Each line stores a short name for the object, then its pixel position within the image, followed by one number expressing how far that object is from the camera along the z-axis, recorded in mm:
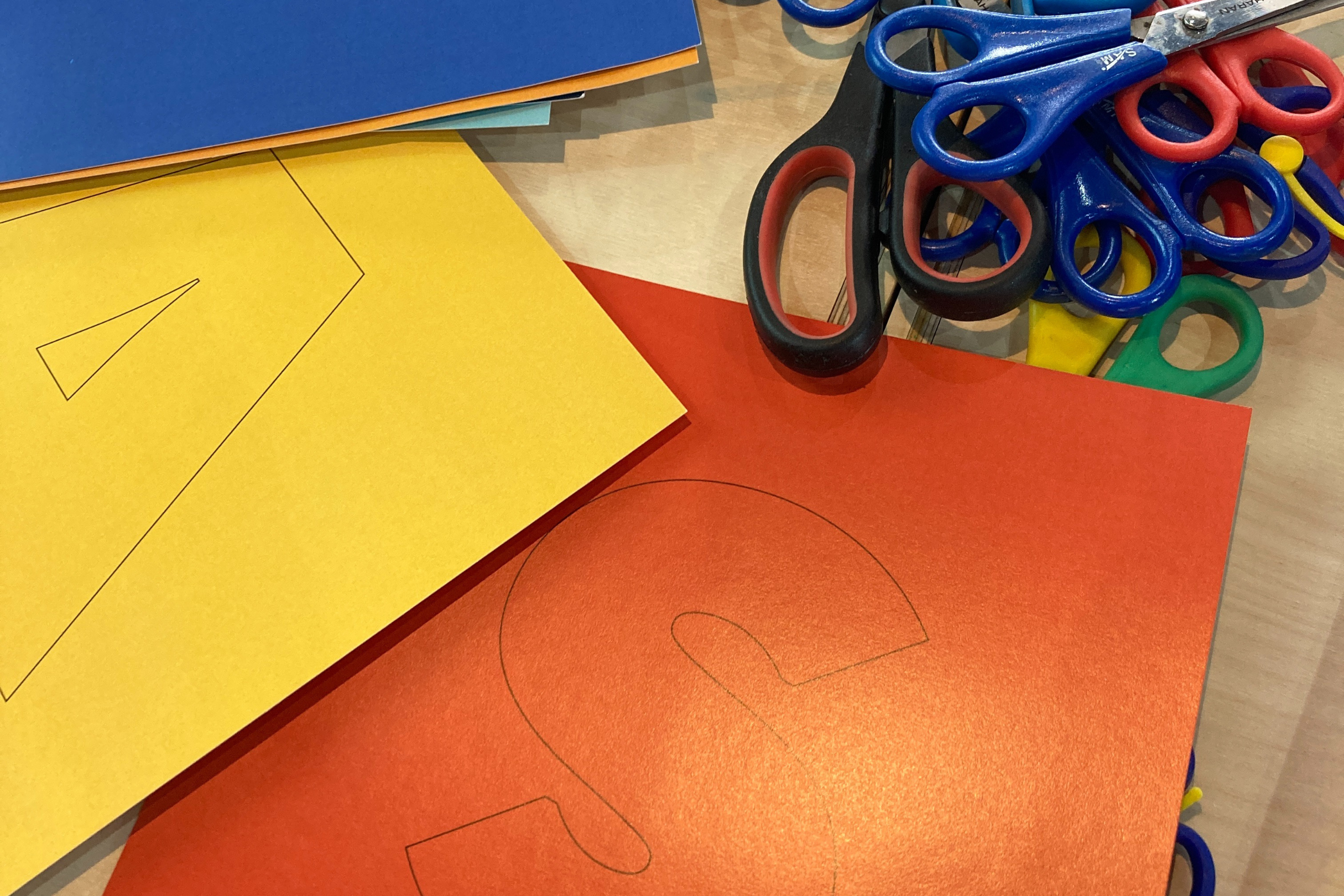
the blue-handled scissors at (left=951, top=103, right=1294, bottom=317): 358
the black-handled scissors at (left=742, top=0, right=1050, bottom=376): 346
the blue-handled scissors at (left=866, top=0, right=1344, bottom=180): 354
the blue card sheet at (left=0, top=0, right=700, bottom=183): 417
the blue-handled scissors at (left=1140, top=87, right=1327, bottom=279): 380
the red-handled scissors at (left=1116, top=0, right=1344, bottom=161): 358
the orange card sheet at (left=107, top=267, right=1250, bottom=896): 357
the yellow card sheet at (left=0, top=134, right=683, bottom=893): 364
